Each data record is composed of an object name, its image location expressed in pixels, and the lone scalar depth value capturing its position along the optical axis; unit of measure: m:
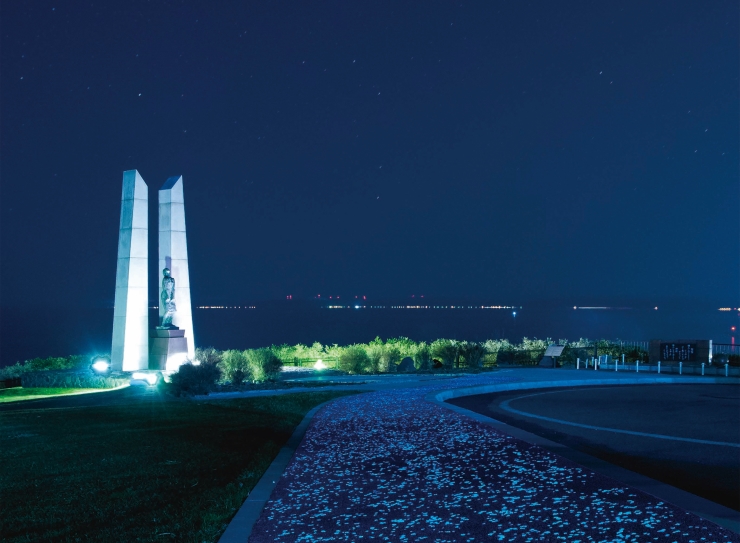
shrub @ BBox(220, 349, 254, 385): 20.81
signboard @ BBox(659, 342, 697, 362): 25.72
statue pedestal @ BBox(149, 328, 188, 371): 25.17
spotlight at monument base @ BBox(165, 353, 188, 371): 25.12
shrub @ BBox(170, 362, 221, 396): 17.75
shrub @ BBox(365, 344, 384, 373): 27.00
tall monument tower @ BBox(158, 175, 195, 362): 27.41
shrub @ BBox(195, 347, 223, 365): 20.56
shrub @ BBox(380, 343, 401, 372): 27.28
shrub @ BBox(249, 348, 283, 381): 22.14
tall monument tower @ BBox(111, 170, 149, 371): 25.67
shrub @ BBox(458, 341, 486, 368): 28.09
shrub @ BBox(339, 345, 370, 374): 26.33
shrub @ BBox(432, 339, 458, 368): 28.46
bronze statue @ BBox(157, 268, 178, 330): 25.58
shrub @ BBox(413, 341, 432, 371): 28.09
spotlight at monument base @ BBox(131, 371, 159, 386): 22.43
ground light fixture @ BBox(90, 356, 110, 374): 25.29
